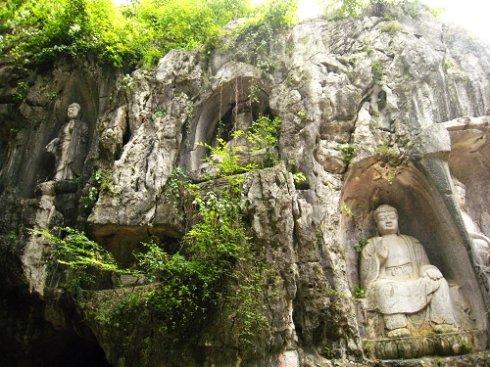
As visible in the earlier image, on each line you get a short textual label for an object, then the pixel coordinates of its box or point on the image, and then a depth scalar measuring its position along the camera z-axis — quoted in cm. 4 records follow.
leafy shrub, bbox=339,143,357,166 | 803
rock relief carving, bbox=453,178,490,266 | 759
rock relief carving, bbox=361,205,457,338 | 689
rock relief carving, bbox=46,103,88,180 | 988
